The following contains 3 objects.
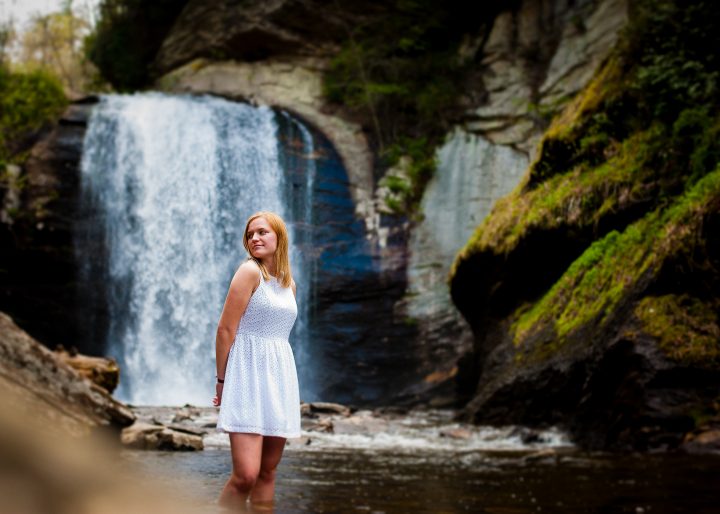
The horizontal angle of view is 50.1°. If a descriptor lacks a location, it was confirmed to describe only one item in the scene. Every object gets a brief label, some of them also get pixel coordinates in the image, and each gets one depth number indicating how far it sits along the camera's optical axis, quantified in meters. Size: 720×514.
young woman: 3.21
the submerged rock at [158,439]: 6.21
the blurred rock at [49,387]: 4.32
